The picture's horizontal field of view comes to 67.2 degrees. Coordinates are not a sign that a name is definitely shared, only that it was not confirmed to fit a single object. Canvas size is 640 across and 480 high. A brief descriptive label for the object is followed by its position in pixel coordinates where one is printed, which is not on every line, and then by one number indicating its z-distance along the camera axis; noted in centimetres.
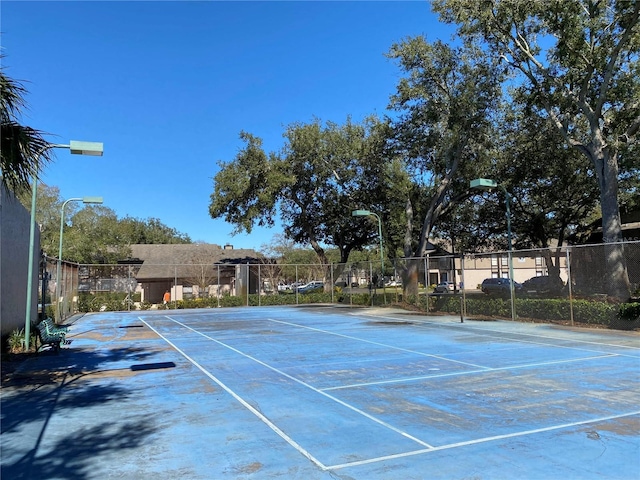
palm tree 756
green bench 1199
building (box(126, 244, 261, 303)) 3912
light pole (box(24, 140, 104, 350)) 1164
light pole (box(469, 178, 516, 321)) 1984
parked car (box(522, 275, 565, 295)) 1977
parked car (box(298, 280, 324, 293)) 4842
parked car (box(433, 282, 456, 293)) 3551
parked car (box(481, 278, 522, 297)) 2166
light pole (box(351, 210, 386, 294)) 2844
